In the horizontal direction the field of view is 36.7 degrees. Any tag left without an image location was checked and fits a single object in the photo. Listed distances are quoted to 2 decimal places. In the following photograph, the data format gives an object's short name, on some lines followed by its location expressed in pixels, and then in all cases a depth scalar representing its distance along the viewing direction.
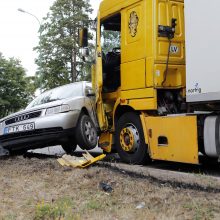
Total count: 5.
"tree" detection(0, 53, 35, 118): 30.14
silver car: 6.51
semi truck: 4.83
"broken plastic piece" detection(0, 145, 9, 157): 7.48
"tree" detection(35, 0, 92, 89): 24.38
